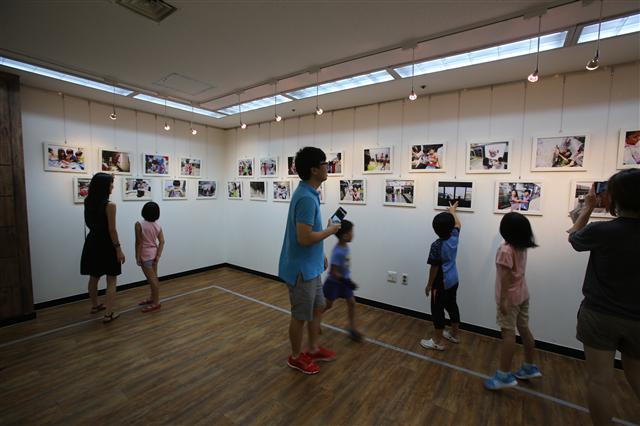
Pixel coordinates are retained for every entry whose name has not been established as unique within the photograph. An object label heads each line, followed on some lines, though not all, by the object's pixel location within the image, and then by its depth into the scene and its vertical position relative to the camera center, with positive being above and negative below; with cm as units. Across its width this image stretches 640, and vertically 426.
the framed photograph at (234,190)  580 +3
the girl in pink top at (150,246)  373 -74
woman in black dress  344 -62
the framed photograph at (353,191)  418 +2
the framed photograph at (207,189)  559 +4
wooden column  326 -29
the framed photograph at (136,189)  457 +2
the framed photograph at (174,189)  505 +3
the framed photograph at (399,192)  375 +1
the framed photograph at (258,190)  537 +3
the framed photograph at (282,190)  502 +3
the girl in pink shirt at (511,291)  220 -77
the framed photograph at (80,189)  407 +1
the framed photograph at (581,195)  274 -1
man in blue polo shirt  224 -41
